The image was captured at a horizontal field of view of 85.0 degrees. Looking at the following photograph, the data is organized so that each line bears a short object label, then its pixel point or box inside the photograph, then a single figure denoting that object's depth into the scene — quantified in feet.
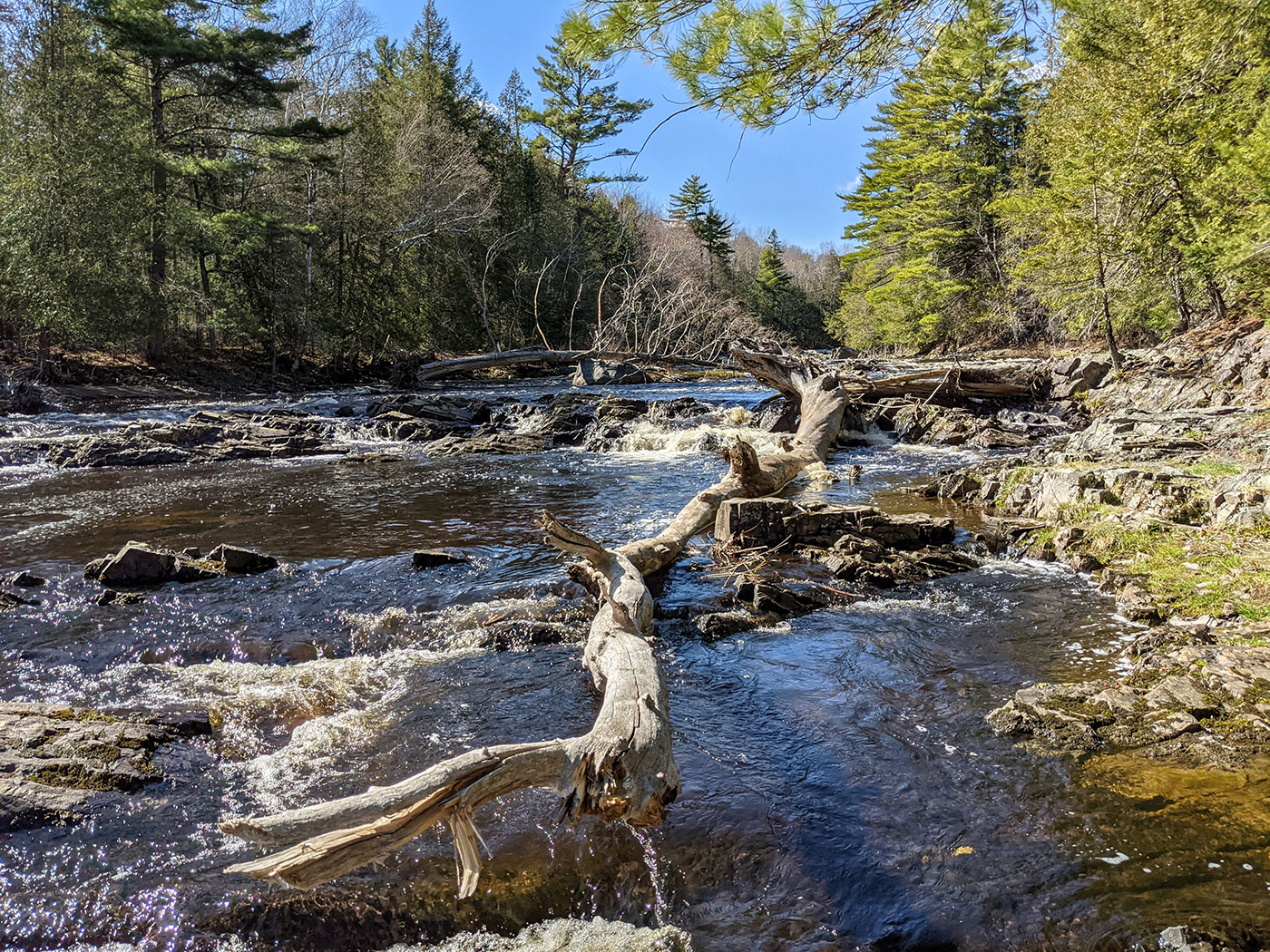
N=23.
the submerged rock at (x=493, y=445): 47.21
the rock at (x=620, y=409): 54.65
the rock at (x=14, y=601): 18.95
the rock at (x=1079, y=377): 50.14
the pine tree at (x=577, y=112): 119.96
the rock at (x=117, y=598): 19.12
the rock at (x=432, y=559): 22.45
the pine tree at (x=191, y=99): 68.03
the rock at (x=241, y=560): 21.99
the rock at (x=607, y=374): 81.46
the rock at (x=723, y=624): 16.89
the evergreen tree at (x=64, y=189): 60.80
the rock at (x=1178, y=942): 7.36
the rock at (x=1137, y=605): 15.51
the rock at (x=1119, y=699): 11.98
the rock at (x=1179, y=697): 11.47
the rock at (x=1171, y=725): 11.07
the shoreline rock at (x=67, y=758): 10.43
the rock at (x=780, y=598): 17.97
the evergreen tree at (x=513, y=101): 124.06
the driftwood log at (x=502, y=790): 7.00
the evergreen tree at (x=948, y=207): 110.11
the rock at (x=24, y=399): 54.34
